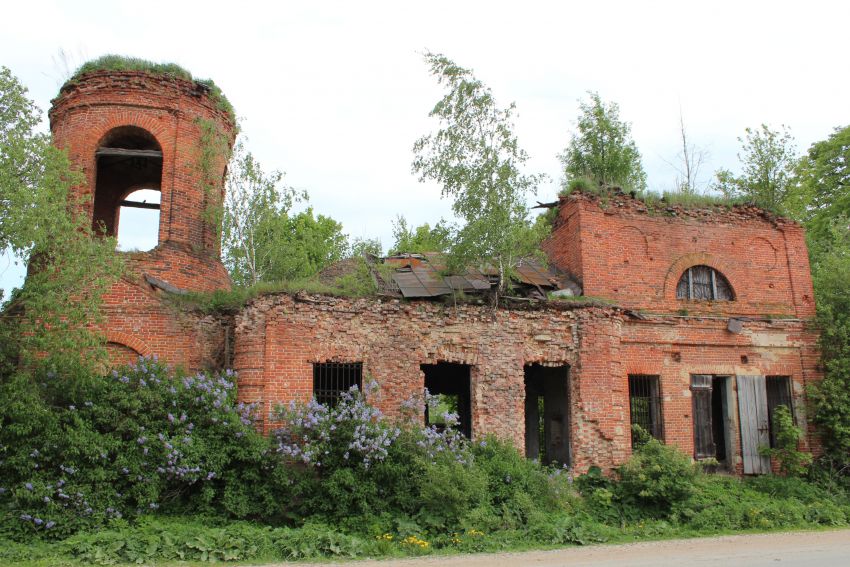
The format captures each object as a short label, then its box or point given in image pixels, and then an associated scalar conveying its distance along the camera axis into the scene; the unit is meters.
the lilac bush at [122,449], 9.30
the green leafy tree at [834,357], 14.63
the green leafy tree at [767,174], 18.75
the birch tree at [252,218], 14.41
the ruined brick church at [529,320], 12.12
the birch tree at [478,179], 13.36
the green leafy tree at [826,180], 22.70
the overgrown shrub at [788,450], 14.33
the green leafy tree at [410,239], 27.68
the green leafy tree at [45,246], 9.63
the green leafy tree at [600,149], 17.98
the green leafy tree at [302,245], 14.66
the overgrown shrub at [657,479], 12.08
